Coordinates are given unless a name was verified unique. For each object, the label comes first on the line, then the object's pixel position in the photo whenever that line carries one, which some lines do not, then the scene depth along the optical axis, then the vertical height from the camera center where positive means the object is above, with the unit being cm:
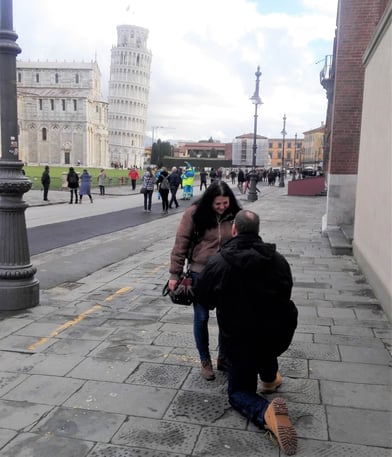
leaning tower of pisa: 14400 +1883
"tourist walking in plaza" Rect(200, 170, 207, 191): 3532 -147
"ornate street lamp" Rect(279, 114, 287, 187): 4676 +279
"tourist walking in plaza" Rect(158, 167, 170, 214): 1963 -121
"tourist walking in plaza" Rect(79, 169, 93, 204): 2391 -151
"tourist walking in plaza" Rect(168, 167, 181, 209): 2150 -114
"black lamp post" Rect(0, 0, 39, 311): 564 -55
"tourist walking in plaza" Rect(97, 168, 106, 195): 3030 -173
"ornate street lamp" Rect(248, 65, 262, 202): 2658 +42
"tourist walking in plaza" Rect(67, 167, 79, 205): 2316 -122
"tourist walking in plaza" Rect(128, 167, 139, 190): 3548 -152
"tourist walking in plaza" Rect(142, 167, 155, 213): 1953 -118
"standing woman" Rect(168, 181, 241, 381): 385 -62
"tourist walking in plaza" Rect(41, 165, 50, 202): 2398 -141
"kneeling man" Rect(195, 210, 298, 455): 319 -98
